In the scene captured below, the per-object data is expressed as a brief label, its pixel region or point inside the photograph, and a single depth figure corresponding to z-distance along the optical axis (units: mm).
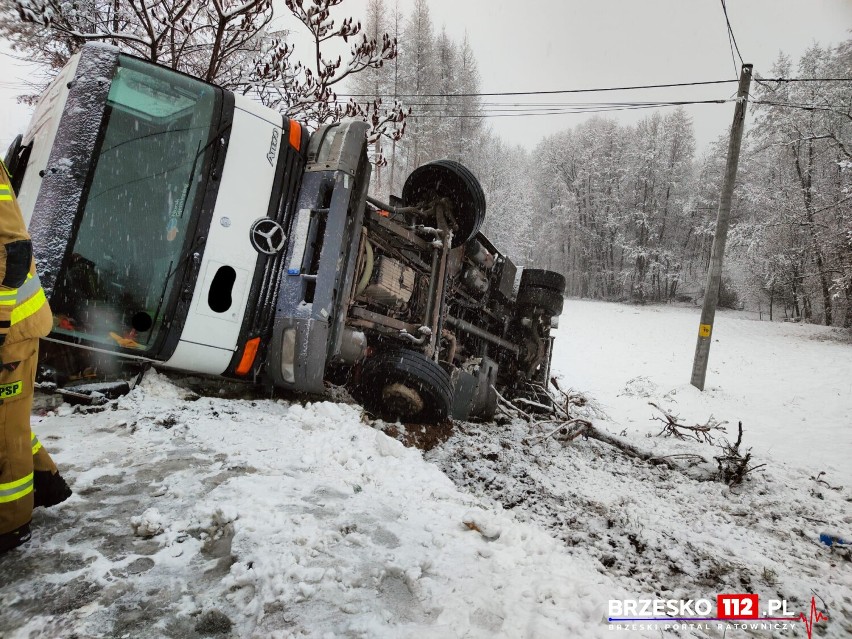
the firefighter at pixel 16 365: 1552
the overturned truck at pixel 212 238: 2711
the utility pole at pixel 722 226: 8984
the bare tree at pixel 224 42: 5320
